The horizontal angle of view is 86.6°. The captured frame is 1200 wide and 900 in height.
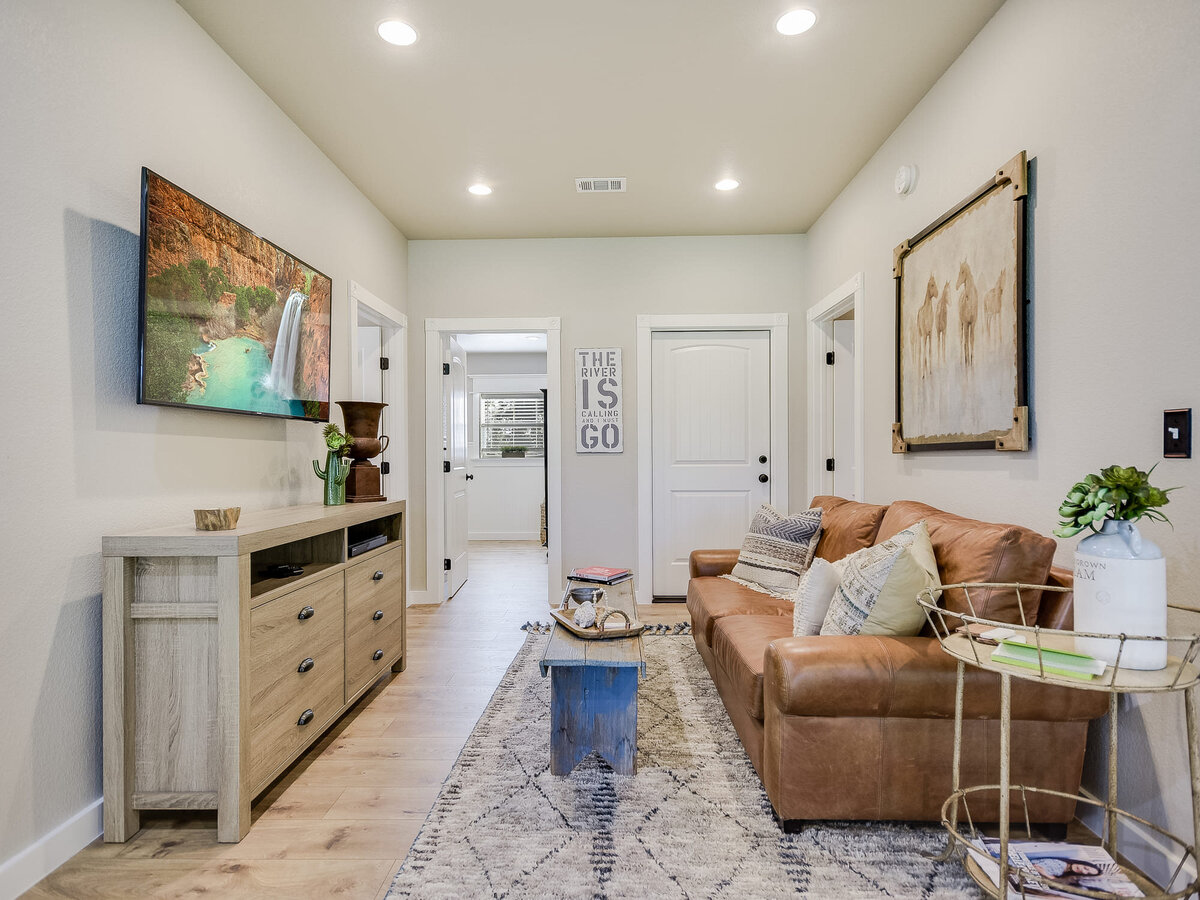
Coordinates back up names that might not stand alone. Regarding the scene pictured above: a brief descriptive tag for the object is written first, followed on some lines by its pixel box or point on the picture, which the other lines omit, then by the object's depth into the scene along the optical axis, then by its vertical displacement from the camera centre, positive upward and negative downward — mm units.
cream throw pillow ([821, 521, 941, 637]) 1806 -428
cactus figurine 2834 -134
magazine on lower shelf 1369 -940
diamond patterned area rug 1578 -1085
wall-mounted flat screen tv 1937 +482
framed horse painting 2082 +463
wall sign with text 4430 +381
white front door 4492 +67
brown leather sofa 1673 -730
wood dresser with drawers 1749 -641
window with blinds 7941 +336
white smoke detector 2790 +1190
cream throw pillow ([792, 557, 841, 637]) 2068 -491
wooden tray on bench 2133 -614
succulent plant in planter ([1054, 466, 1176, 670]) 1288 -245
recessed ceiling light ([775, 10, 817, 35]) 2203 +1504
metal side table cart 1218 -575
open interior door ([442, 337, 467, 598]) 4598 -74
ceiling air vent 3547 +1489
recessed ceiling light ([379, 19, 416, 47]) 2246 +1494
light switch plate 1480 +33
